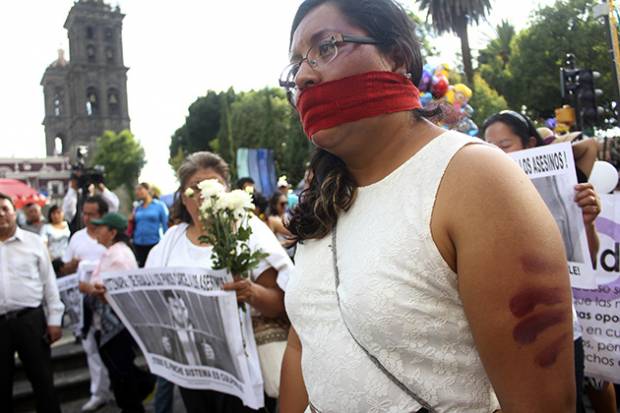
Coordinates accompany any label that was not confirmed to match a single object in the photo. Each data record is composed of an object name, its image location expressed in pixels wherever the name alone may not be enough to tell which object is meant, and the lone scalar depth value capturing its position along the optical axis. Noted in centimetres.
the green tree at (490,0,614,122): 2302
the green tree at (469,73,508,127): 2395
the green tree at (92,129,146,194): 6525
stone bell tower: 8512
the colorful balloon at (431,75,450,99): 411
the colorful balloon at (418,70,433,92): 402
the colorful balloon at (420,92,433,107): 368
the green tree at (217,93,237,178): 4612
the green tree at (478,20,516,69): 3338
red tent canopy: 1082
